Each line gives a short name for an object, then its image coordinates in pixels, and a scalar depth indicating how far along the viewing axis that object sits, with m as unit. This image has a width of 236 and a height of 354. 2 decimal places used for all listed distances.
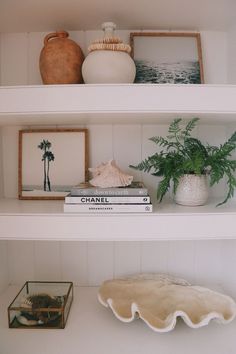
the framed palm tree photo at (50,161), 1.24
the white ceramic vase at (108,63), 0.98
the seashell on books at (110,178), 1.01
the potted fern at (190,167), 0.98
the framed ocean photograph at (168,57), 1.19
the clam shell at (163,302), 0.96
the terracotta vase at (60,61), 1.04
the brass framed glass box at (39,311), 1.03
